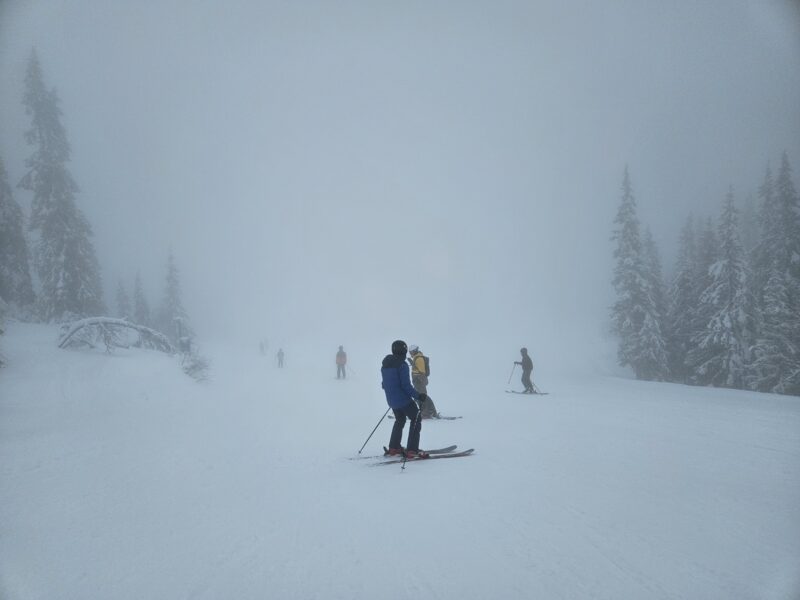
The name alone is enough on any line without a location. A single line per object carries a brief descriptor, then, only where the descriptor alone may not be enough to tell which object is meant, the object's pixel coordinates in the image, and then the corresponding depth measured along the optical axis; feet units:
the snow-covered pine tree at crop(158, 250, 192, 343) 156.97
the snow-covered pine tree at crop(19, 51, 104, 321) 75.41
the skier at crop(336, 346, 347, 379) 78.02
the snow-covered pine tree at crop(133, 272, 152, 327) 168.35
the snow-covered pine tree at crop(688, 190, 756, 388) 74.84
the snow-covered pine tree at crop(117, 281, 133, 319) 184.65
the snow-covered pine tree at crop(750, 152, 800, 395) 63.89
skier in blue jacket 24.36
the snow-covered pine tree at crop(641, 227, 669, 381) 89.25
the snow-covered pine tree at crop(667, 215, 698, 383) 91.45
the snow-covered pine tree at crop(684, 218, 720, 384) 84.21
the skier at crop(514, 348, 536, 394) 53.26
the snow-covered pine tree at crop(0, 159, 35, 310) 70.64
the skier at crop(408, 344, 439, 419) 36.40
